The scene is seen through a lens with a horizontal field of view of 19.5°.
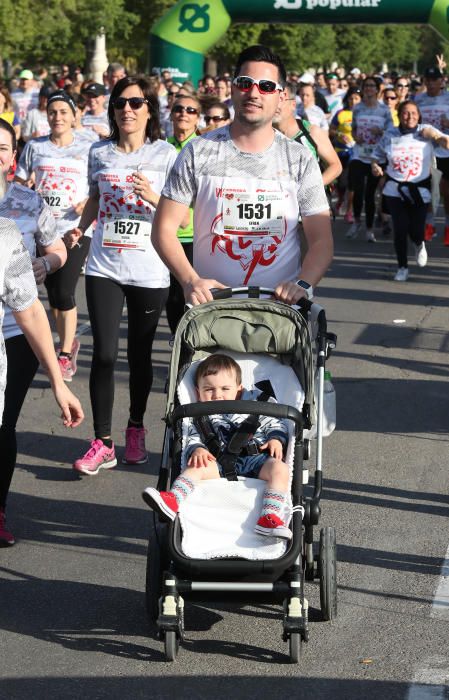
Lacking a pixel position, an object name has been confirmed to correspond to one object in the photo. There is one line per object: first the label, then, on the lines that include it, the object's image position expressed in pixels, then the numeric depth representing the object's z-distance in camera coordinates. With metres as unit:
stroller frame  4.71
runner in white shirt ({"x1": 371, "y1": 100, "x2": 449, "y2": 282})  14.35
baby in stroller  4.84
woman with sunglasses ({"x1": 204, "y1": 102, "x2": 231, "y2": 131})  11.12
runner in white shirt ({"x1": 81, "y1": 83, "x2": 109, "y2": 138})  14.21
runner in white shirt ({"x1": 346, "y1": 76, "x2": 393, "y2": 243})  17.38
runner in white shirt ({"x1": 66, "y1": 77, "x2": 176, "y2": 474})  7.33
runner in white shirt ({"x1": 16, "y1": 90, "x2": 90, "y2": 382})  9.74
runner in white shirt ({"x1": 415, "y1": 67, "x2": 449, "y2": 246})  16.69
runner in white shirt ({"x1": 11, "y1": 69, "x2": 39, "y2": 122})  21.66
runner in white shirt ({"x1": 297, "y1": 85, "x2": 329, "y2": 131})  18.05
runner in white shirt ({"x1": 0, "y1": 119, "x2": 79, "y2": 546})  6.06
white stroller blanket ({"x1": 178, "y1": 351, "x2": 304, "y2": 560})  4.74
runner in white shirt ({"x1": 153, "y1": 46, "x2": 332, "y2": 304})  5.71
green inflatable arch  22.53
